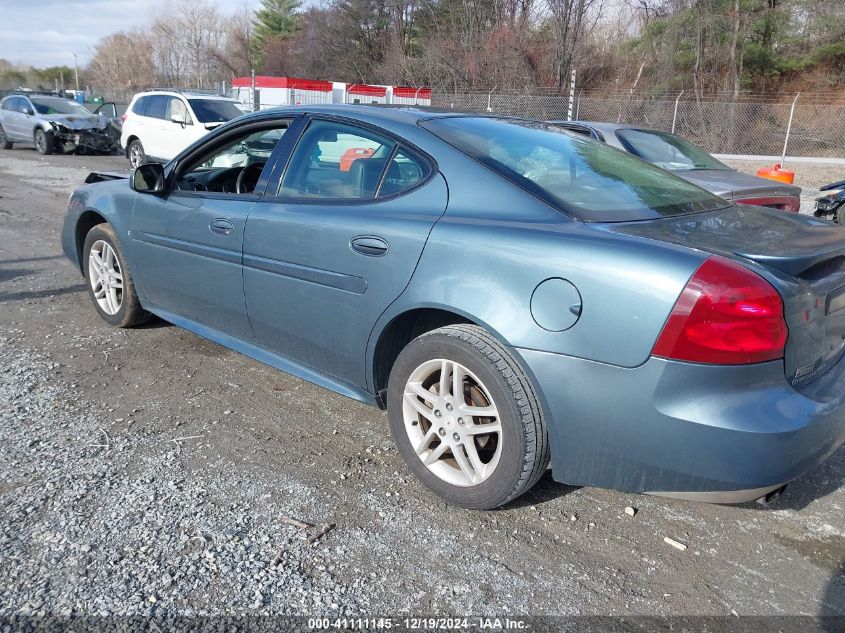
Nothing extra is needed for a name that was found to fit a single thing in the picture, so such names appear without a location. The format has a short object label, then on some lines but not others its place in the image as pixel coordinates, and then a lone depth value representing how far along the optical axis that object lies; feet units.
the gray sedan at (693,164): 21.07
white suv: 44.70
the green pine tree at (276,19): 192.54
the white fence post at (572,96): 62.89
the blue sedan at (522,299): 7.10
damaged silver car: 57.41
